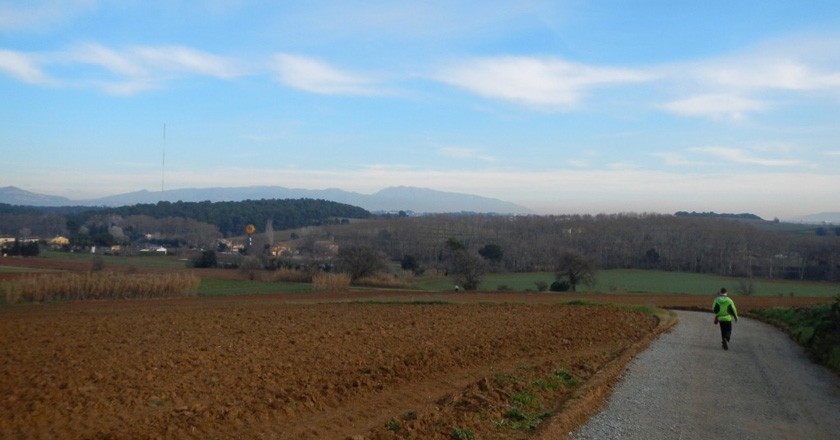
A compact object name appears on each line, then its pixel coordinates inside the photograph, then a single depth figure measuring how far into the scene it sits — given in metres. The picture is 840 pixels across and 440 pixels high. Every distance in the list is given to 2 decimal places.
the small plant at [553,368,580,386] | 12.66
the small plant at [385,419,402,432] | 9.02
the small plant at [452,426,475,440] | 8.53
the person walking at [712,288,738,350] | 18.69
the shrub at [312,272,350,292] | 50.97
